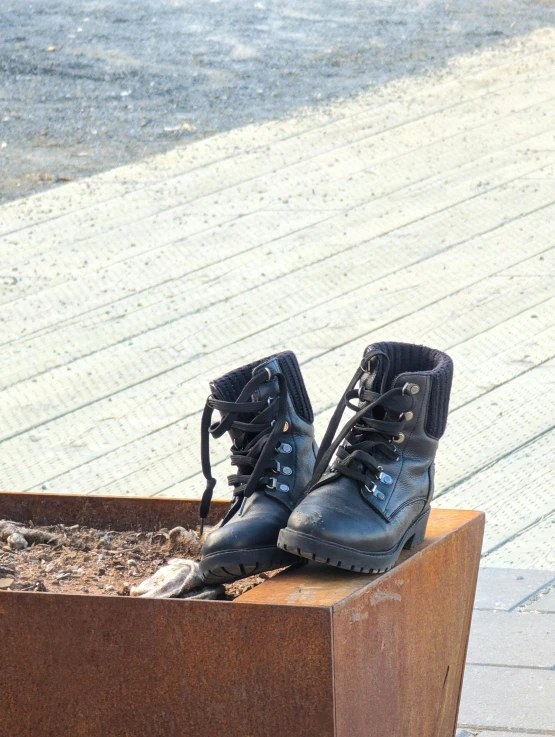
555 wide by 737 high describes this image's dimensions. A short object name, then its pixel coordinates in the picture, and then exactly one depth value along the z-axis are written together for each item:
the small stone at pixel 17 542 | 2.43
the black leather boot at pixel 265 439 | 2.33
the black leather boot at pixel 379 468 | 2.25
